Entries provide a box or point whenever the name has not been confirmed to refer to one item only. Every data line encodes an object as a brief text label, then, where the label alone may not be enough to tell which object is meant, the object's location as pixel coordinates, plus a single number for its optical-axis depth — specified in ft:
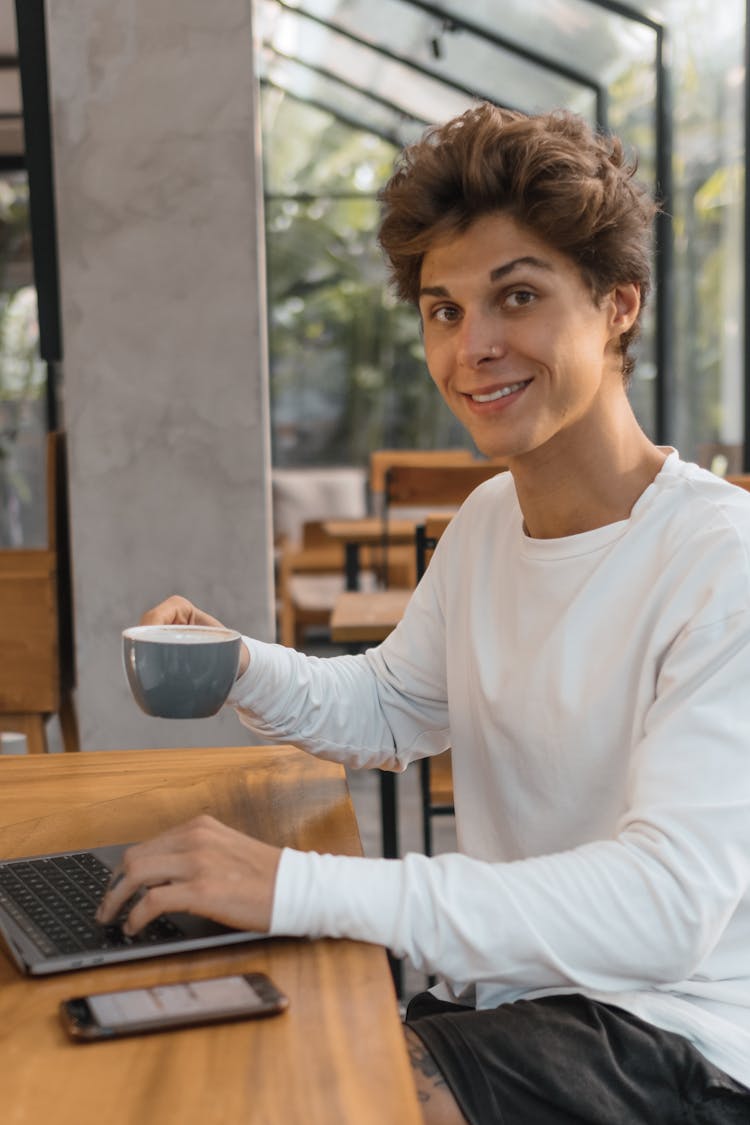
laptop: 2.86
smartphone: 2.51
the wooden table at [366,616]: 8.56
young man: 3.00
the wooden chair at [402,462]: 18.15
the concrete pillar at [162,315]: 7.99
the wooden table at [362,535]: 14.64
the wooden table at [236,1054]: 2.22
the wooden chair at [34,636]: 8.28
